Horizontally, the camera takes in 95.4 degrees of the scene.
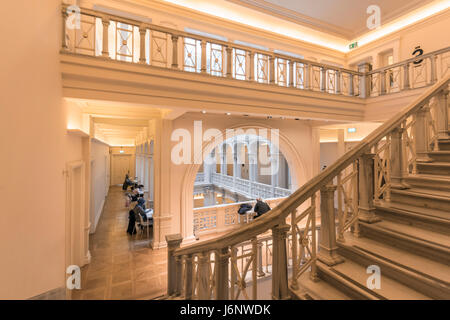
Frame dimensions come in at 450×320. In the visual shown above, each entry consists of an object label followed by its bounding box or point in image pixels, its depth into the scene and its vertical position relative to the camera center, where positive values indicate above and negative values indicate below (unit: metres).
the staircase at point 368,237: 1.50 -0.63
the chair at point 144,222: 5.97 -1.70
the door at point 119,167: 17.17 -0.21
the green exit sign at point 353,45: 7.55 +4.38
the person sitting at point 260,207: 6.59 -1.42
